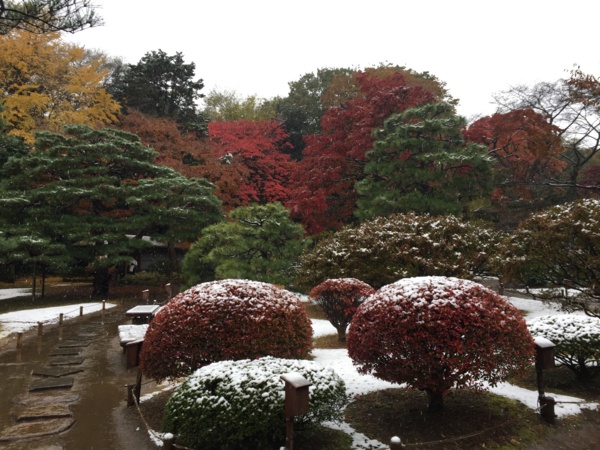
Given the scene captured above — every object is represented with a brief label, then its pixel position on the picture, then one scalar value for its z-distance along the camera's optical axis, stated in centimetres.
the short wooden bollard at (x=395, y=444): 353
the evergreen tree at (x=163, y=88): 2514
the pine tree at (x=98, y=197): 1526
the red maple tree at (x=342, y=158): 1644
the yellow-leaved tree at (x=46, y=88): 1988
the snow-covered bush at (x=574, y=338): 589
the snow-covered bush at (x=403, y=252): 984
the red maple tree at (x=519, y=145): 1608
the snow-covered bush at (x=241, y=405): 381
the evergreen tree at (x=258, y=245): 1244
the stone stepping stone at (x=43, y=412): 525
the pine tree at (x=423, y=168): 1381
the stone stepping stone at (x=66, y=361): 791
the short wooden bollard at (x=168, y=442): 389
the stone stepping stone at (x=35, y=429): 470
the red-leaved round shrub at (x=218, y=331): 500
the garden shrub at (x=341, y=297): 859
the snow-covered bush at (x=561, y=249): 695
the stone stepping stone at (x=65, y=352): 860
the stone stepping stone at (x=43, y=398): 582
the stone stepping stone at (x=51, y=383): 645
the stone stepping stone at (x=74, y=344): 933
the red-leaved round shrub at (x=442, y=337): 425
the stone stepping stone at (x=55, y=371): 717
